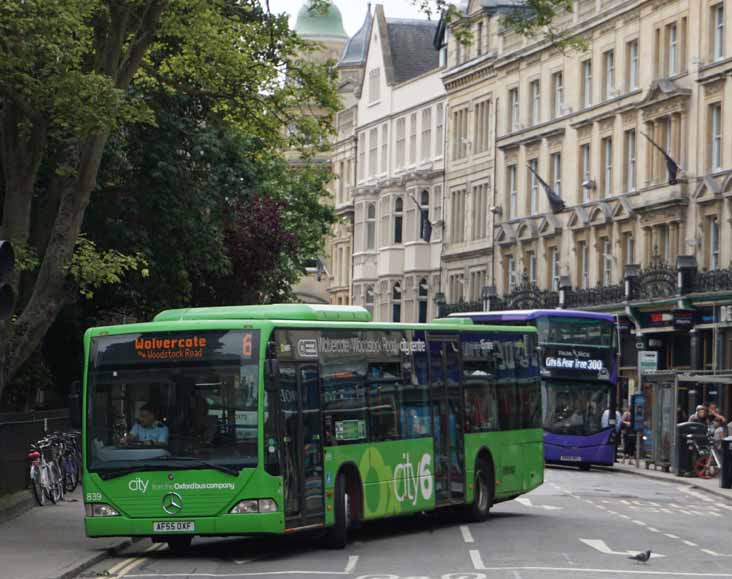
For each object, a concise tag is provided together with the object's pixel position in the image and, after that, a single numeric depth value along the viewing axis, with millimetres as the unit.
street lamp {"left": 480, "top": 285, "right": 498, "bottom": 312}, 74438
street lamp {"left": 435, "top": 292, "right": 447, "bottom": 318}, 80750
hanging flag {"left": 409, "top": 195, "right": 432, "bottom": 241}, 84000
